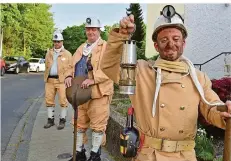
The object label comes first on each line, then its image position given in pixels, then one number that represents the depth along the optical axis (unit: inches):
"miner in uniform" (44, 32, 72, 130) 293.0
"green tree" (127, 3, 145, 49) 1450.5
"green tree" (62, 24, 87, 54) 2384.4
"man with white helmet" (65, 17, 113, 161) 184.9
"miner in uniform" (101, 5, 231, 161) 97.3
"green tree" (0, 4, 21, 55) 1047.6
